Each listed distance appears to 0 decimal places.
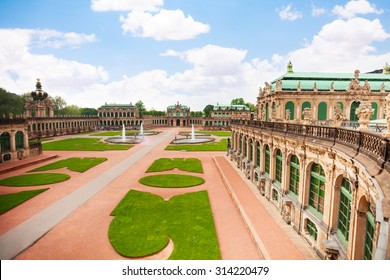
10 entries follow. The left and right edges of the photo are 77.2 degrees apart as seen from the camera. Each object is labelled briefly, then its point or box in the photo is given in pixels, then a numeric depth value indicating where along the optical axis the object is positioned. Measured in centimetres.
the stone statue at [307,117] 1762
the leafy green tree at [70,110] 15532
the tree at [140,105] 18242
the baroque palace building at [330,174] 870
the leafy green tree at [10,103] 8388
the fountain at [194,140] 6731
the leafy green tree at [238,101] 17224
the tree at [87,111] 17450
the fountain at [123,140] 6789
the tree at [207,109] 17498
